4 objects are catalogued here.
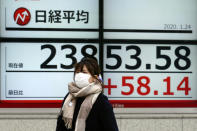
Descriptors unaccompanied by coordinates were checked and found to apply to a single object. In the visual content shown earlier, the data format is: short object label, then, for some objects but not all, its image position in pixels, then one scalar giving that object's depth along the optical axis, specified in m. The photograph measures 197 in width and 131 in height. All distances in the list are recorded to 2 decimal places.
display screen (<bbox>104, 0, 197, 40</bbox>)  11.22
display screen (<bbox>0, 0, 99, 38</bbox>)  10.98
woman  5.82
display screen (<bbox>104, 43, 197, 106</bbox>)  11.19
